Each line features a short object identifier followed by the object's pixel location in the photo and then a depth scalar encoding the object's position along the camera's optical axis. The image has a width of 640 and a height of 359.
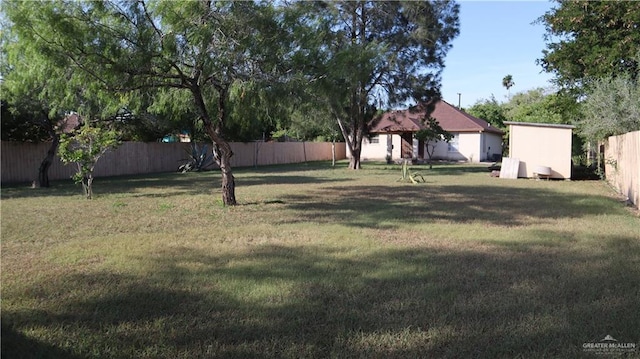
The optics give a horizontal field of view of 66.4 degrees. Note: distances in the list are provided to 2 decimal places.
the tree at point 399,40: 24.83
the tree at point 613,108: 15.44
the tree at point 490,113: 48.75
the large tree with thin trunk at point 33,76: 8.74
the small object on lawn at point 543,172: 20.19
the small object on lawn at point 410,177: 19.25
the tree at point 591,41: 19.17
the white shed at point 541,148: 20.23
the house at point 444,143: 39.59
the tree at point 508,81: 75.13
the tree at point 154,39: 8.76
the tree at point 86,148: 13.30
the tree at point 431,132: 30.81
